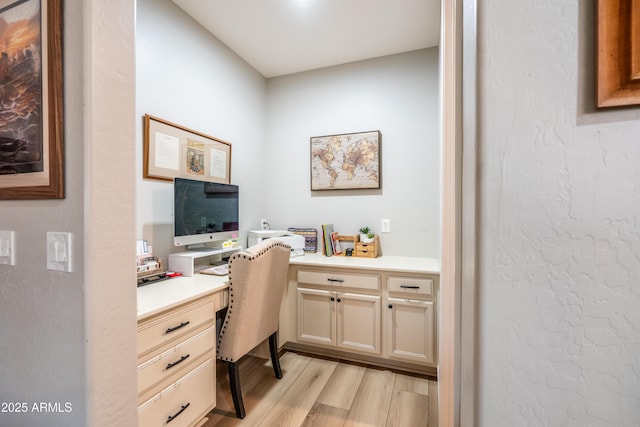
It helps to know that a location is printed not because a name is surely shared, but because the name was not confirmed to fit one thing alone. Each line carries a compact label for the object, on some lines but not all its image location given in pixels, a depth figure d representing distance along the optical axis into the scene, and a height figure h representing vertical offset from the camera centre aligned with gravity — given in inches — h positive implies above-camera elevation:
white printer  99.9 -9.6
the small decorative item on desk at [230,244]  88.8 -10.7
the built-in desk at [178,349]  47.0 -26.3
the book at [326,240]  101.9 -10.7
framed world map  101.5 +19.2
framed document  69.9 +16.7
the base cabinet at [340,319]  84.7 -34.5
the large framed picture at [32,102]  32.6 +13.6
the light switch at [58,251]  32.5 -4.8
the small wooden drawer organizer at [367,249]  97.6 -13.4
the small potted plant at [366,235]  98.7 -8.5
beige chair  62.5 -21.6
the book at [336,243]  103.3 -12.1
